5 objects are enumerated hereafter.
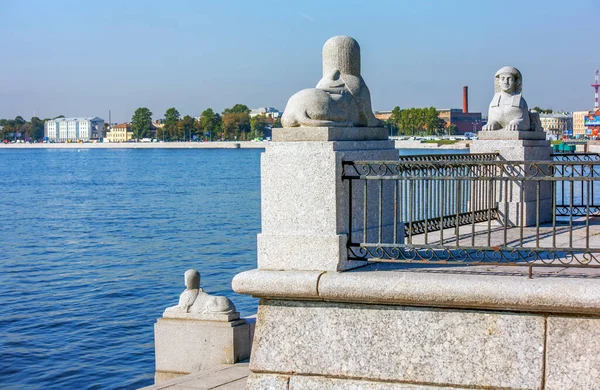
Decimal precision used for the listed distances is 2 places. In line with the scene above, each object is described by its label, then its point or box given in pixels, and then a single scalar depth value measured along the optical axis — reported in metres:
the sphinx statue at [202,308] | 9.76
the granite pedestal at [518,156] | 12.01
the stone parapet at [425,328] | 6.33
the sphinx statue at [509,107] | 12.74
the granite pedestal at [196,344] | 9.55
